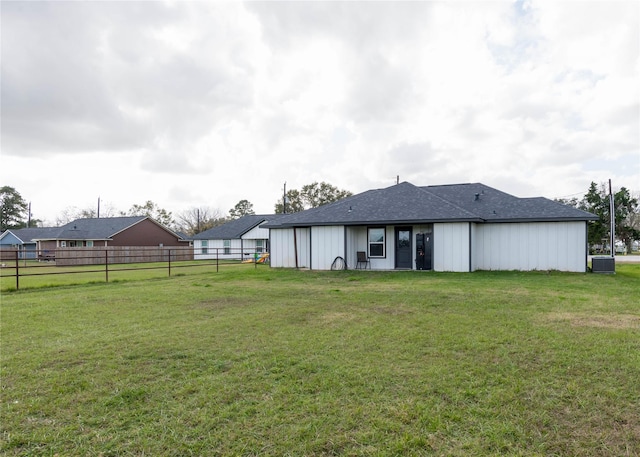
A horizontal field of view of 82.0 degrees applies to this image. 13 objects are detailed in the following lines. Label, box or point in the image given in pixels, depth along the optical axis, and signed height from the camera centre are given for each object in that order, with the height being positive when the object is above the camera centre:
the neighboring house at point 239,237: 32.72 +0.05
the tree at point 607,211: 41.53 +2.50
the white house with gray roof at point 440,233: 15.25 +0.09
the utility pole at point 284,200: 46.33 +4.70
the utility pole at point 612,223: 24.76 +0.64
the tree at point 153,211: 58.56 +4.40
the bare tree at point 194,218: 62.22 +3.45
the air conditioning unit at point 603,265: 15.14 -1.34
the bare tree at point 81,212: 62.31 +4.68
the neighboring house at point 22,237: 42.85 +0.38
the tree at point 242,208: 56.62 +4.51
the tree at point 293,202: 48.69 +4.60
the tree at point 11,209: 54.47 +4.81
